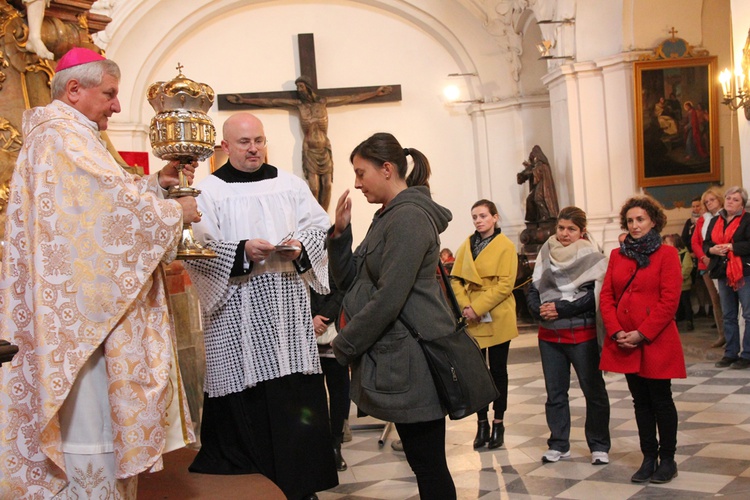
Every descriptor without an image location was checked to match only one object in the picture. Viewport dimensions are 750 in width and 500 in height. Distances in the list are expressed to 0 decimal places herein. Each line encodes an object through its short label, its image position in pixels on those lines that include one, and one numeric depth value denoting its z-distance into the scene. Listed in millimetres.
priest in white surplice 4027
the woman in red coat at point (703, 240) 8641
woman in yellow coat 5422
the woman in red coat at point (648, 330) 4477
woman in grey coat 3129
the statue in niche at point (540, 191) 12859
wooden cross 14758
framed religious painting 11539
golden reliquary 3404
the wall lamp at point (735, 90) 8609
